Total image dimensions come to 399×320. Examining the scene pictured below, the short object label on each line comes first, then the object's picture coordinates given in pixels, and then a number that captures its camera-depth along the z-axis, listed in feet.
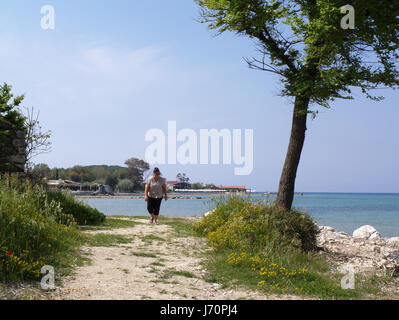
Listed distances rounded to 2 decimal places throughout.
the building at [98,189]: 285.64
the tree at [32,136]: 63.29
